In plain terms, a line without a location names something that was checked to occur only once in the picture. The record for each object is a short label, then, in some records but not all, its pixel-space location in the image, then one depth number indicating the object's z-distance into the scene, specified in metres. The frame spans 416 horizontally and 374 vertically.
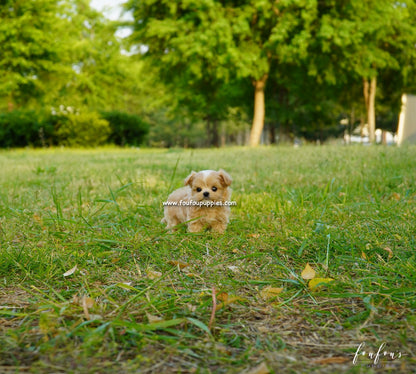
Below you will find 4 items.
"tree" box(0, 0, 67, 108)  16.03
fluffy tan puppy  3.29
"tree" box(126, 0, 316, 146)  15.03
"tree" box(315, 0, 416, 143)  15.46
